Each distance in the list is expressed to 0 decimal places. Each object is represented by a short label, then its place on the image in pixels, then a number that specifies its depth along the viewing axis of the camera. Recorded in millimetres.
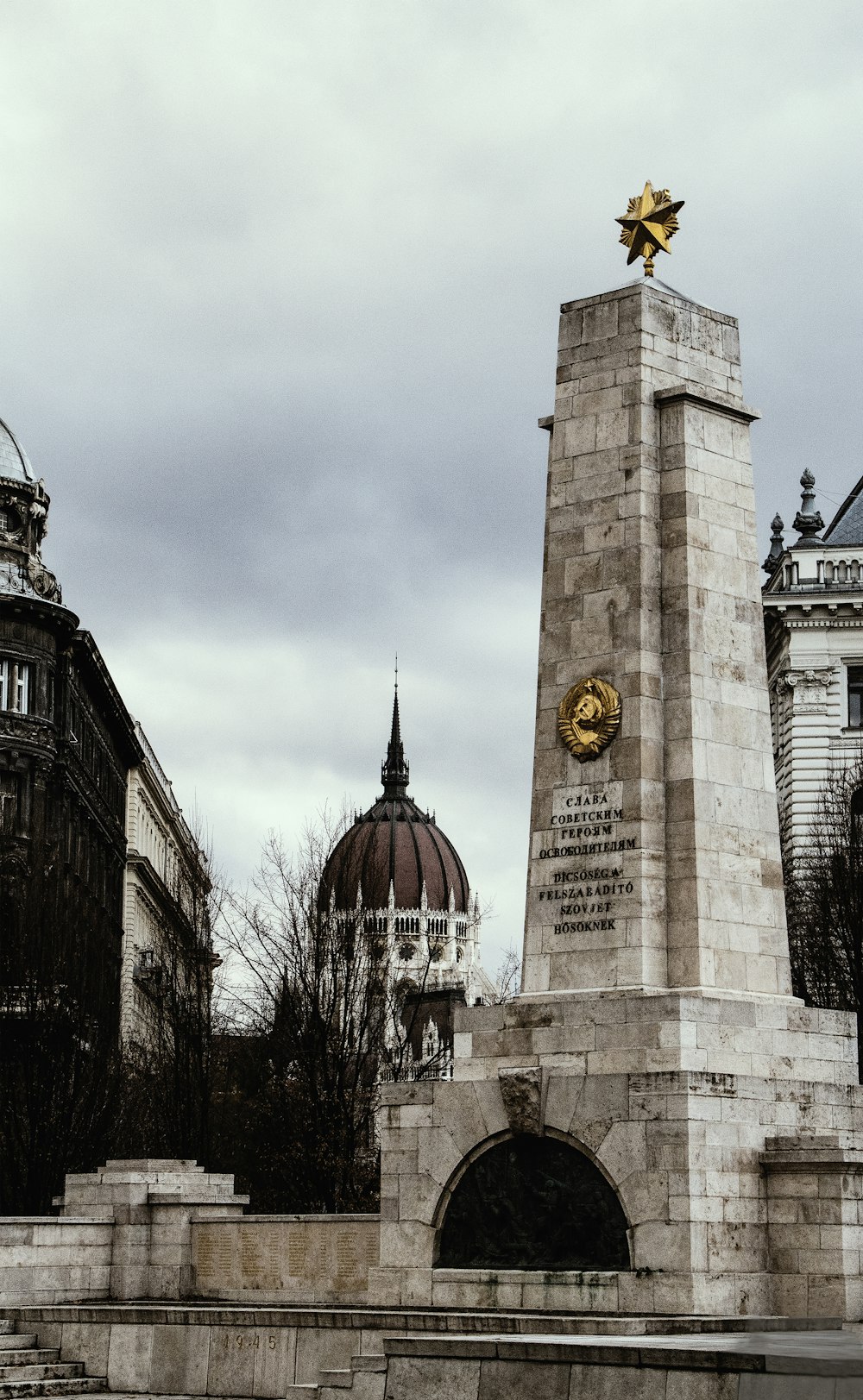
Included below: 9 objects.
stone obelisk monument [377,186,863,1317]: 23688
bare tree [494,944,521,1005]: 70312
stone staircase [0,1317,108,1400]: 25469
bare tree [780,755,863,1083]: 49250
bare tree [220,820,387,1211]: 50375
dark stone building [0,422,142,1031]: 58000
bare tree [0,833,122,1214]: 48062
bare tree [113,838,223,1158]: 54750
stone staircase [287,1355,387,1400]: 20750
